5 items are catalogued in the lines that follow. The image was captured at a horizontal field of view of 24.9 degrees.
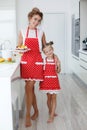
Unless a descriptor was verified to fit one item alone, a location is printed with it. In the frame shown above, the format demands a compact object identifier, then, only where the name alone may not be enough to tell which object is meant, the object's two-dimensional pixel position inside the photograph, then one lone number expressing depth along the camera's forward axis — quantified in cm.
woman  259
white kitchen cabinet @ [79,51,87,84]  467
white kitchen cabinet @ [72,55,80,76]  560
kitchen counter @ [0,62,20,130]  178
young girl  278
